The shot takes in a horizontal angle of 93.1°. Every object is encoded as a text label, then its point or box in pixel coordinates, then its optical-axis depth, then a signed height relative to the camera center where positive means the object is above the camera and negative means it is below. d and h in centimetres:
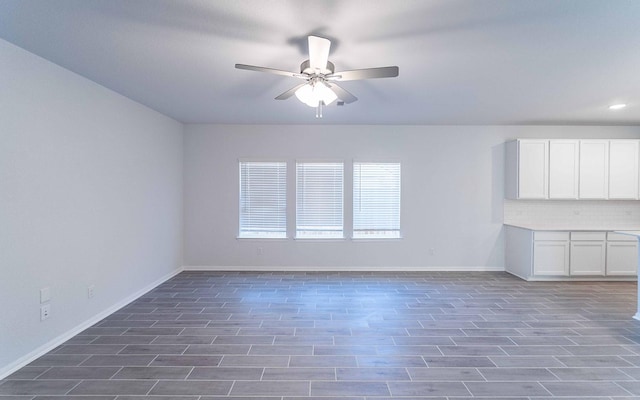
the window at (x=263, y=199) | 534 -11
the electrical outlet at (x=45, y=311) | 264 -105
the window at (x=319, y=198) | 534 -9
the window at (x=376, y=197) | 535 -8
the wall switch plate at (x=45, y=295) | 263 -90
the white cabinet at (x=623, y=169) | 493 +38
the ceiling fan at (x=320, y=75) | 218 +91
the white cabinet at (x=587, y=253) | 469 -94
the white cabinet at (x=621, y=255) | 469 -97
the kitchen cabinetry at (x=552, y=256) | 470 -99
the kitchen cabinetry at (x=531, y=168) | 495 +40
